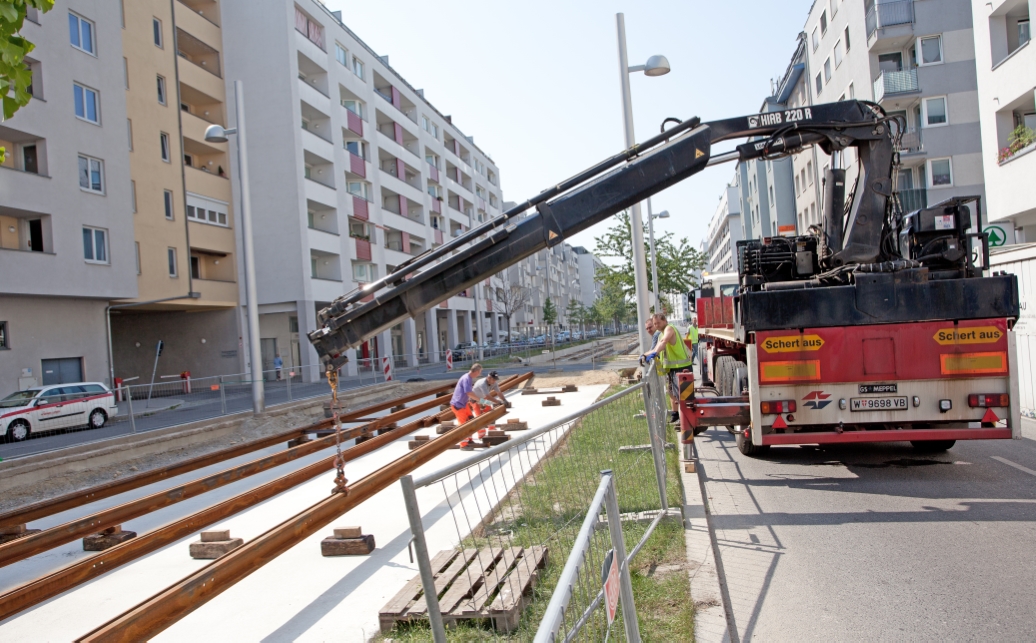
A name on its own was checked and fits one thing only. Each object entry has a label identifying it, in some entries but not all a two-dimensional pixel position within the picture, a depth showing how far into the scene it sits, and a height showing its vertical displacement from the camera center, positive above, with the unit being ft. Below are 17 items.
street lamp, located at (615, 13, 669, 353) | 46.73 +6.75
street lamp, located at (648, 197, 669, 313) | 98.77 +12.23
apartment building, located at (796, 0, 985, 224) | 102.32 +29.87
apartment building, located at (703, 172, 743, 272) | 289.74 +39.82
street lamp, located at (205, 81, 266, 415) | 57.52 +6.26
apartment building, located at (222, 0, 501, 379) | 120.67 +33.07
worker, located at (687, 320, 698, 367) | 52.01 -1.29
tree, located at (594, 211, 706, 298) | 137.08 +9.98
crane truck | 23.20 +0.32
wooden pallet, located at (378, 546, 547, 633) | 10.57 -4.12
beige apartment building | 97.91 +21.89
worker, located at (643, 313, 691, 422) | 32.42 -1.62
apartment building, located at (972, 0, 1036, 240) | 62.34 +17.22
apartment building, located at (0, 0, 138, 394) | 74.95 +16.59
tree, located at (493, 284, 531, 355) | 227.46 +9.12
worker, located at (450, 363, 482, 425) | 41.42 -3.63
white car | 52.01 -3.99
